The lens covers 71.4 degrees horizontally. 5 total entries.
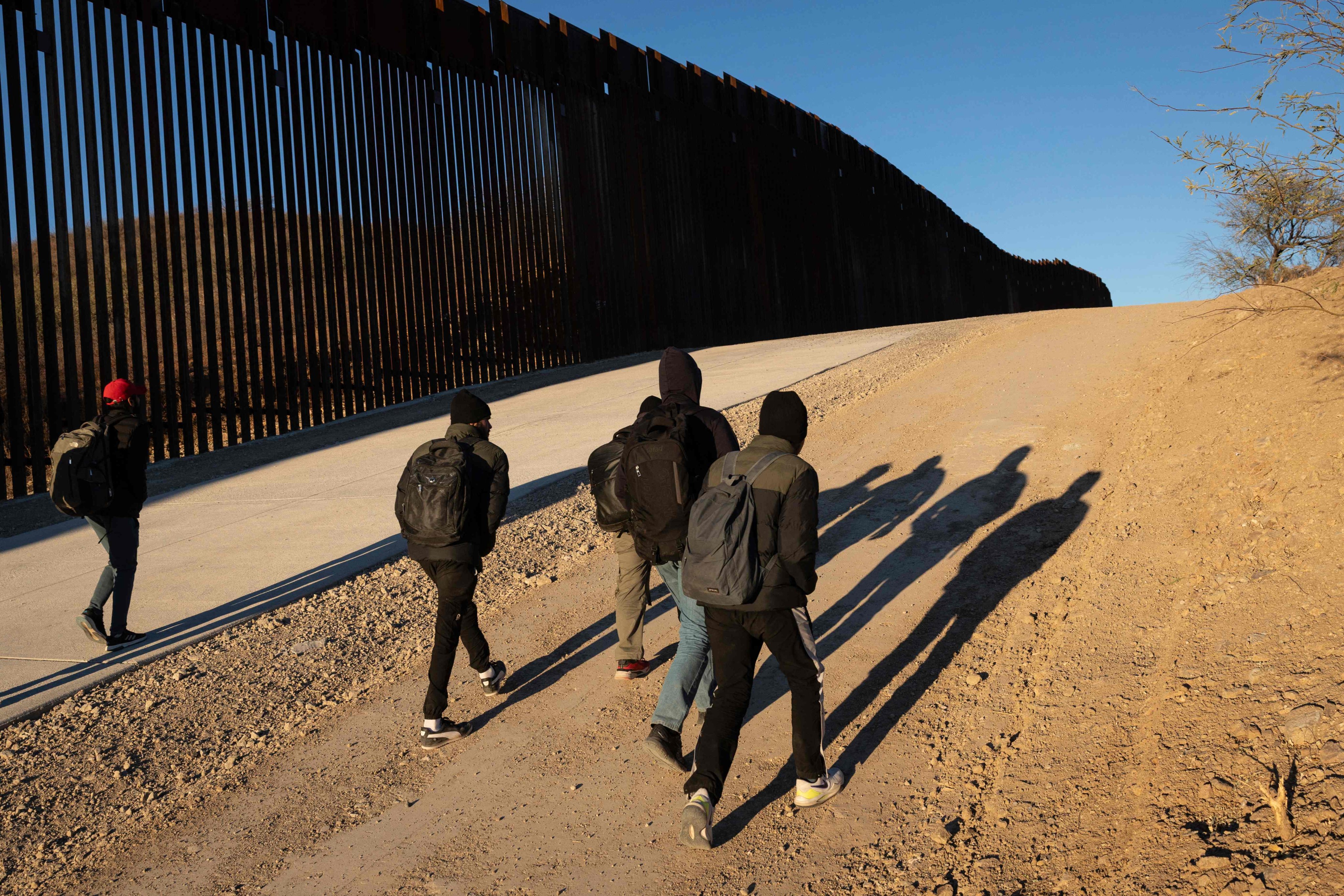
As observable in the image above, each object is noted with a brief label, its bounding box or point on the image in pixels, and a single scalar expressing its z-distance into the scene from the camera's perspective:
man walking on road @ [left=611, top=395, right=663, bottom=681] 5.00
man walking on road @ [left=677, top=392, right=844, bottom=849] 3.49
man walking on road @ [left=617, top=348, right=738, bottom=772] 4.05
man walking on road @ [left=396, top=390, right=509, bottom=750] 4.41
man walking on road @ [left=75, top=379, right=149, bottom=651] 5.62
